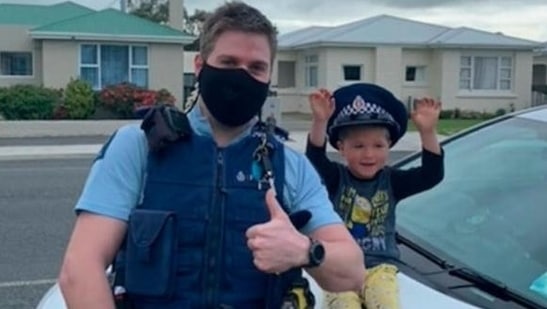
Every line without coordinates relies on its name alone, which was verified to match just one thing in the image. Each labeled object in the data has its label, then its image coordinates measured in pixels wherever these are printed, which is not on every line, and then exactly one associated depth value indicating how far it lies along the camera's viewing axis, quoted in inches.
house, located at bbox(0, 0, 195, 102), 1104.2
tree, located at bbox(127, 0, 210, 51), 2321.6
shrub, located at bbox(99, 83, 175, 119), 1025.0
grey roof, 1384.1
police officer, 77.6
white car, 95.3
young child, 107.8
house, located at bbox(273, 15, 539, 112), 1379.2
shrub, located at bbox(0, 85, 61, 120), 968.3
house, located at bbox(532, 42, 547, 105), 1417.3
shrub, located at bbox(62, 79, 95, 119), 996.6
